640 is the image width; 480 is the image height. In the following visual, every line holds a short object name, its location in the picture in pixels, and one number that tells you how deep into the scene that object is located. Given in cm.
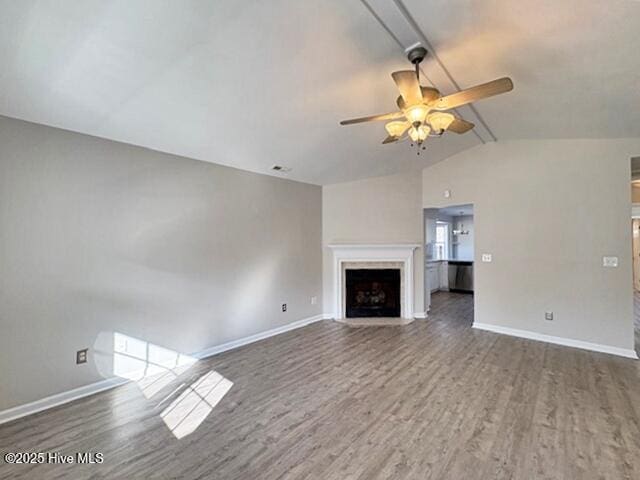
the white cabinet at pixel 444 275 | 857
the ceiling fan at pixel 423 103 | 210
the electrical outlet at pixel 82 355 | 286
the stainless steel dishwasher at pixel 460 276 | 807
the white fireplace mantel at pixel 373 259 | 555
